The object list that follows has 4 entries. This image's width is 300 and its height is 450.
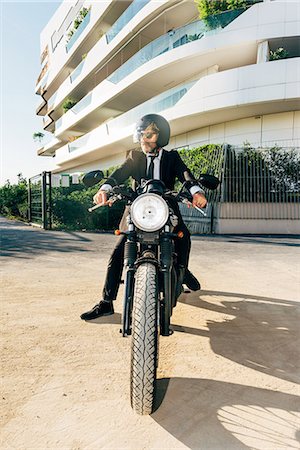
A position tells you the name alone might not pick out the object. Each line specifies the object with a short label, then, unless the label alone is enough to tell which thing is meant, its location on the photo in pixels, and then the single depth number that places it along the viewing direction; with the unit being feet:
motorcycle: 5.64
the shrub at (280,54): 48.85
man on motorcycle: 8.55
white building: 48.16
